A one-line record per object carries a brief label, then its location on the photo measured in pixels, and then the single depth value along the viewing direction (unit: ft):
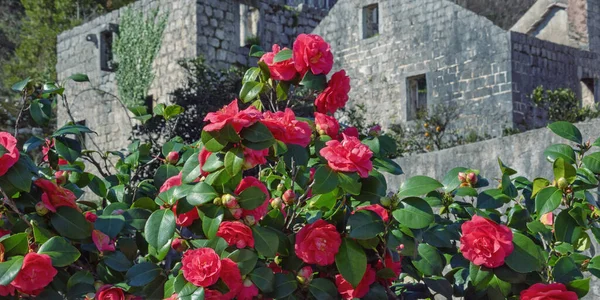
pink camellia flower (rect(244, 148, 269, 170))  8.75
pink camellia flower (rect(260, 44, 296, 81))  10.40
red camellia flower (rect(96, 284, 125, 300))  9.40
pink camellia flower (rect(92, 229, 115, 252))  9.64
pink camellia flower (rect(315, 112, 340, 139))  10.00
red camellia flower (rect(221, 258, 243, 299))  8.85
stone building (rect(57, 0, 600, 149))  51.75
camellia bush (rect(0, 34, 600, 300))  8.91
